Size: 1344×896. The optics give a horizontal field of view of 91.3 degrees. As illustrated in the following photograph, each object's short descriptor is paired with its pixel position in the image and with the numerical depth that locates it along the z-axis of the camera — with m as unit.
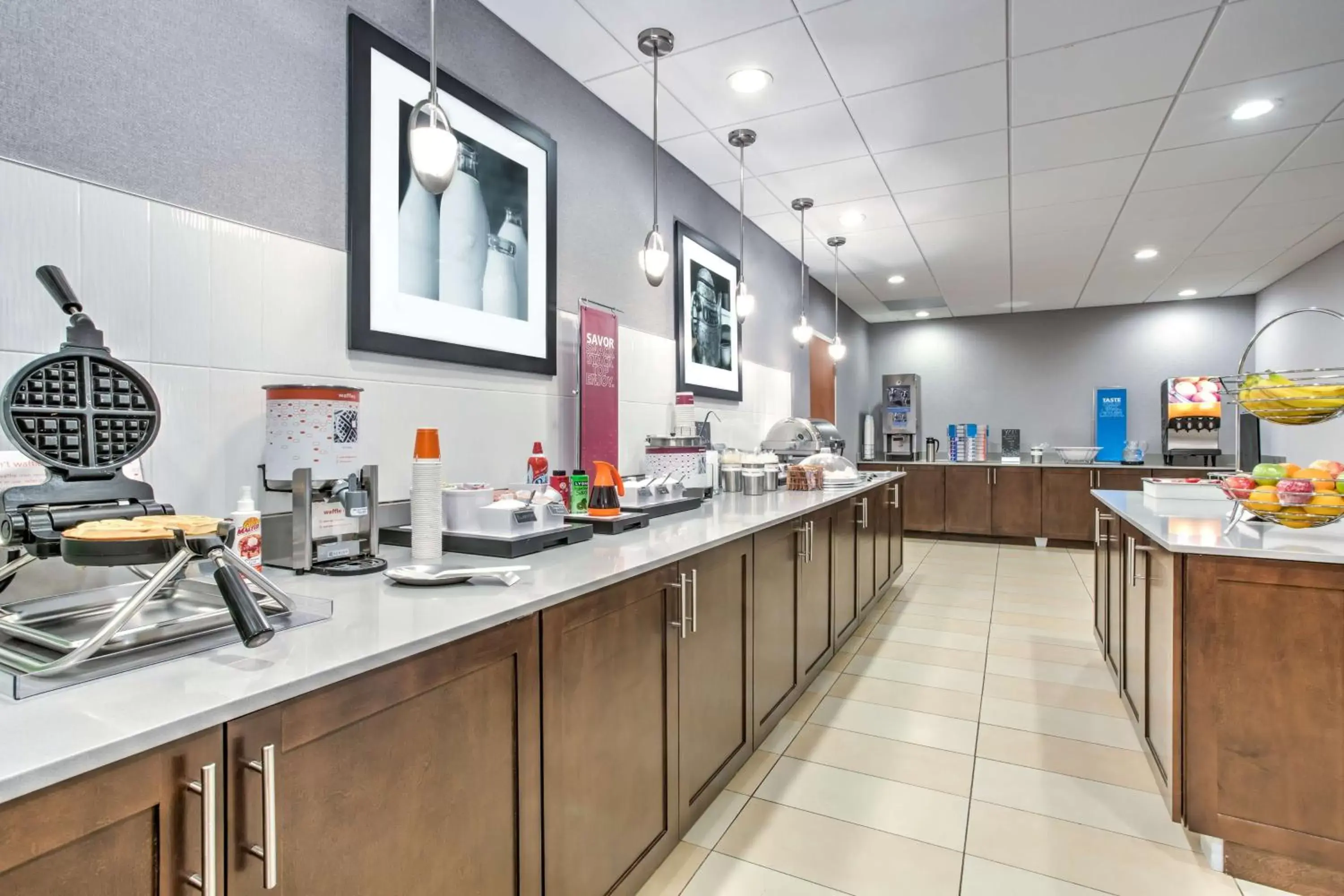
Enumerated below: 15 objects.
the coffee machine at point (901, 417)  7.96
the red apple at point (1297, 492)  1.92
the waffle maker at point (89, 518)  0.86
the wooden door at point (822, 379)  6.09
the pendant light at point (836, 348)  5.20
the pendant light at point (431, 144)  1.54
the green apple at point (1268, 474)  2.07
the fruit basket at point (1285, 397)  2.01
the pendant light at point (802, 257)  4.32
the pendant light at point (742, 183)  3.34
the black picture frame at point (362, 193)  1.82
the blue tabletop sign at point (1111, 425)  7.37
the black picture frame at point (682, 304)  3.65
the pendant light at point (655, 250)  2.51
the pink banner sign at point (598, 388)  2.73
